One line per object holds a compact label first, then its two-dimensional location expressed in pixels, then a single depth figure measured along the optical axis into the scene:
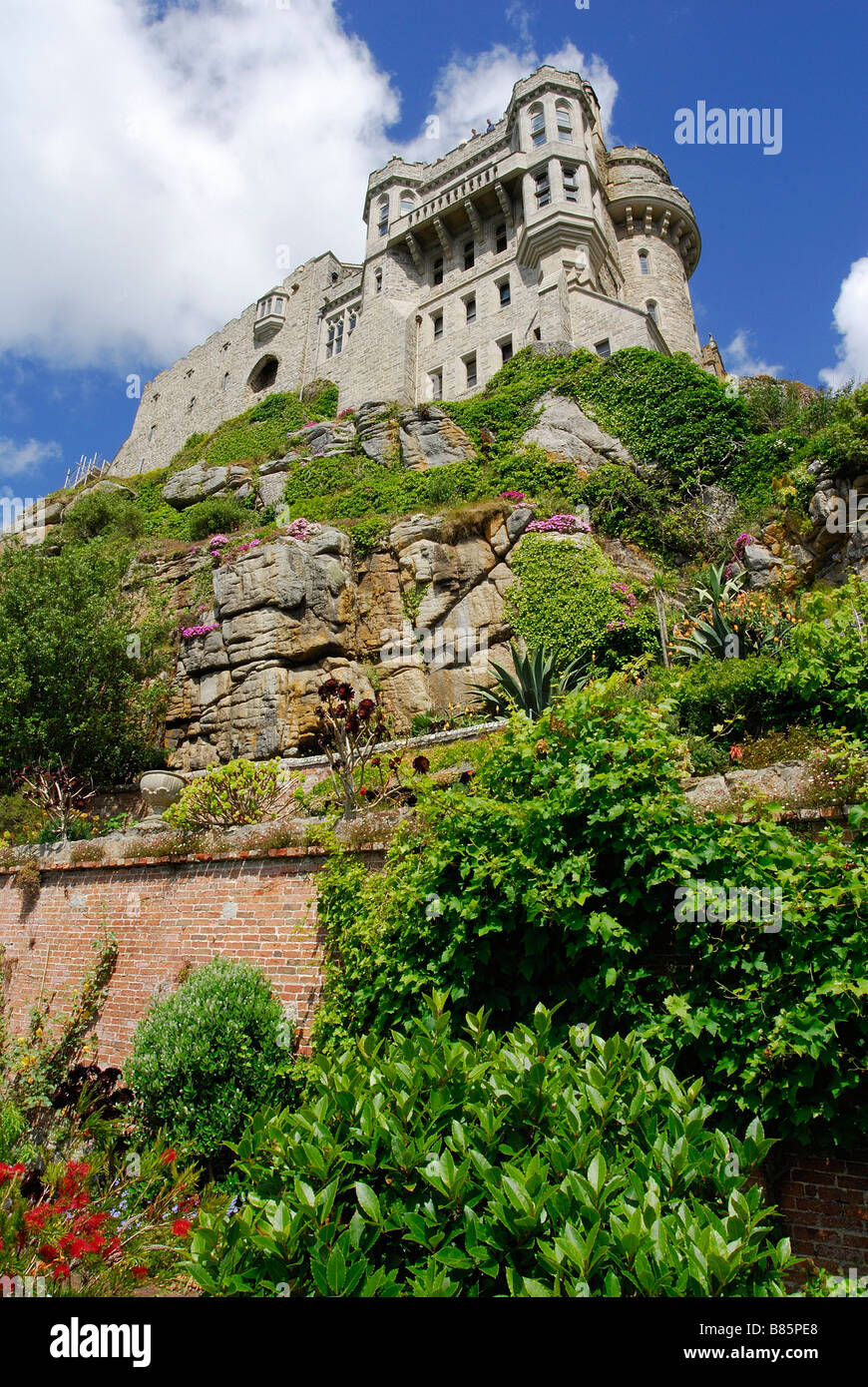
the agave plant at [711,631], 10.41
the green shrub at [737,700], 7.77
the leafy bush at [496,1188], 2.56
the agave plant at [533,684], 10.71
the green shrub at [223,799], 8.70
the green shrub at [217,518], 25.17
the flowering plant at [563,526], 18.09
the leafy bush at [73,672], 15.55
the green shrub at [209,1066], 5.99
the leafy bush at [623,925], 4.01
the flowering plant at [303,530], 19.91
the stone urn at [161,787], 10.87
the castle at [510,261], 26.66
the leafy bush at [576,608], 15.62
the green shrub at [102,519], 28.34
